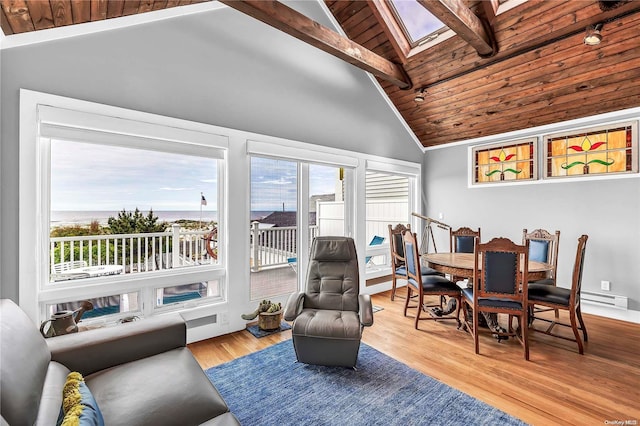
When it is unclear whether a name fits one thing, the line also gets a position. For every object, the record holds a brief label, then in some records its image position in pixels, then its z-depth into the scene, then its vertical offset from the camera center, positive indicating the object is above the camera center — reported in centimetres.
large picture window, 236 -3
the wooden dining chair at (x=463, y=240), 423 -41
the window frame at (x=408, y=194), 482 +38
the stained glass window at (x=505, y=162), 439 +79
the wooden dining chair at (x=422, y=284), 334 -83
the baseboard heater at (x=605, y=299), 364 -112
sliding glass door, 371 -8
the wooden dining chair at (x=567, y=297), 277 -83
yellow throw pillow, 97 -70
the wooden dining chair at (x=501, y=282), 267 -65
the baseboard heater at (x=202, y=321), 305 -115
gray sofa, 112 -82
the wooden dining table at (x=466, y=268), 284 -57
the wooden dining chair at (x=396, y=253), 434 -62
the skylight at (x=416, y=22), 366 +245
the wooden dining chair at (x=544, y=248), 348 -45
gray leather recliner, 240 -90
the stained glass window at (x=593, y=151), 362 +79
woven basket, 327 -121
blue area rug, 193 -134
